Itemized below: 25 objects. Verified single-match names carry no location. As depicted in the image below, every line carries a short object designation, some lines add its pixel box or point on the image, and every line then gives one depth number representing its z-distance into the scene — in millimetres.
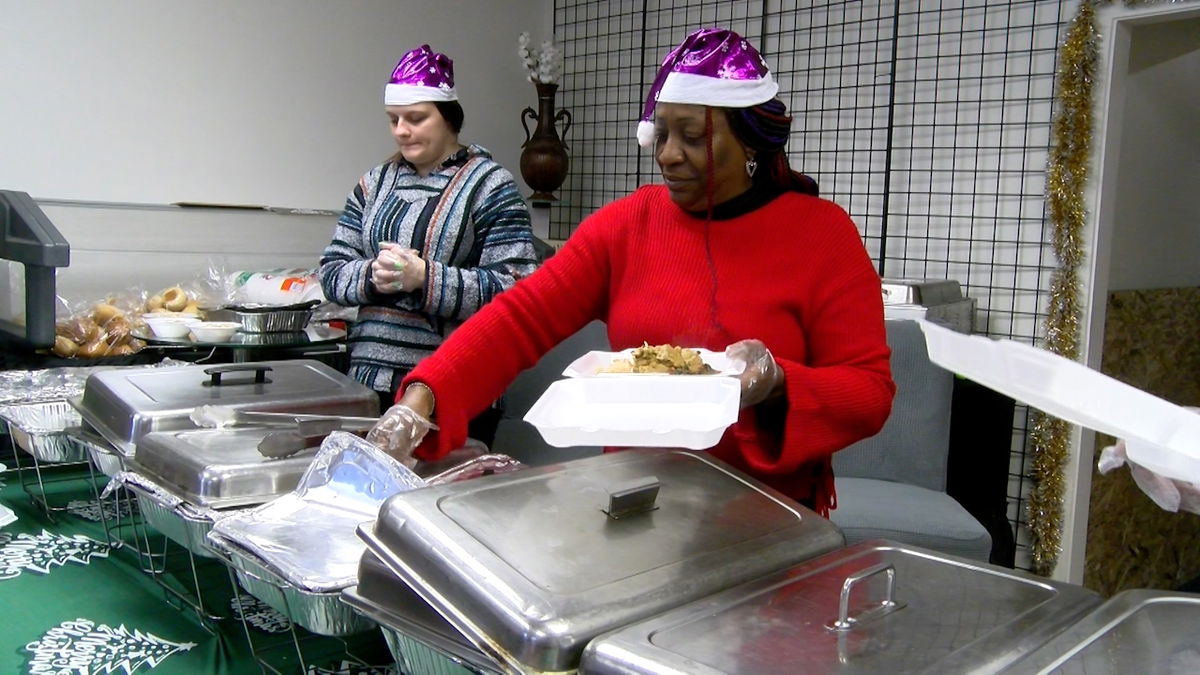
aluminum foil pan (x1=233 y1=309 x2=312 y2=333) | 2197
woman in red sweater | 1115
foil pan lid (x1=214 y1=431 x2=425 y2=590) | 867
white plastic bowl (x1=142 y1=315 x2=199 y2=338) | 2189
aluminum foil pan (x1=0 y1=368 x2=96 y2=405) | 1598
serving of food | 998
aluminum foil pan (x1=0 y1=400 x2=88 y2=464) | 1412
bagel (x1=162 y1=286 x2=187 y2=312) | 2498
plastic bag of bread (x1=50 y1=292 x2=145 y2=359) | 2178
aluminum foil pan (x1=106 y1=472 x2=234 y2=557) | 1024
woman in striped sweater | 1839
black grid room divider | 2797
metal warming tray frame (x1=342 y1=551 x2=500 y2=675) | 720
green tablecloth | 1014
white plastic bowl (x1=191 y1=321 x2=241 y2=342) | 2135
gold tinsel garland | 2582
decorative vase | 3643
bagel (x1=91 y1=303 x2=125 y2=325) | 2324
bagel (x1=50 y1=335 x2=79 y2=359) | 2146
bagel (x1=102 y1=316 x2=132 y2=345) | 2256
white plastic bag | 2744
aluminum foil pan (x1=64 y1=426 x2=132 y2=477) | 1274
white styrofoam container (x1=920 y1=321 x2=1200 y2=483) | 599
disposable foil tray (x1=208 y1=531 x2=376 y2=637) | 841
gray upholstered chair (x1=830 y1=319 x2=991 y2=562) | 2496
